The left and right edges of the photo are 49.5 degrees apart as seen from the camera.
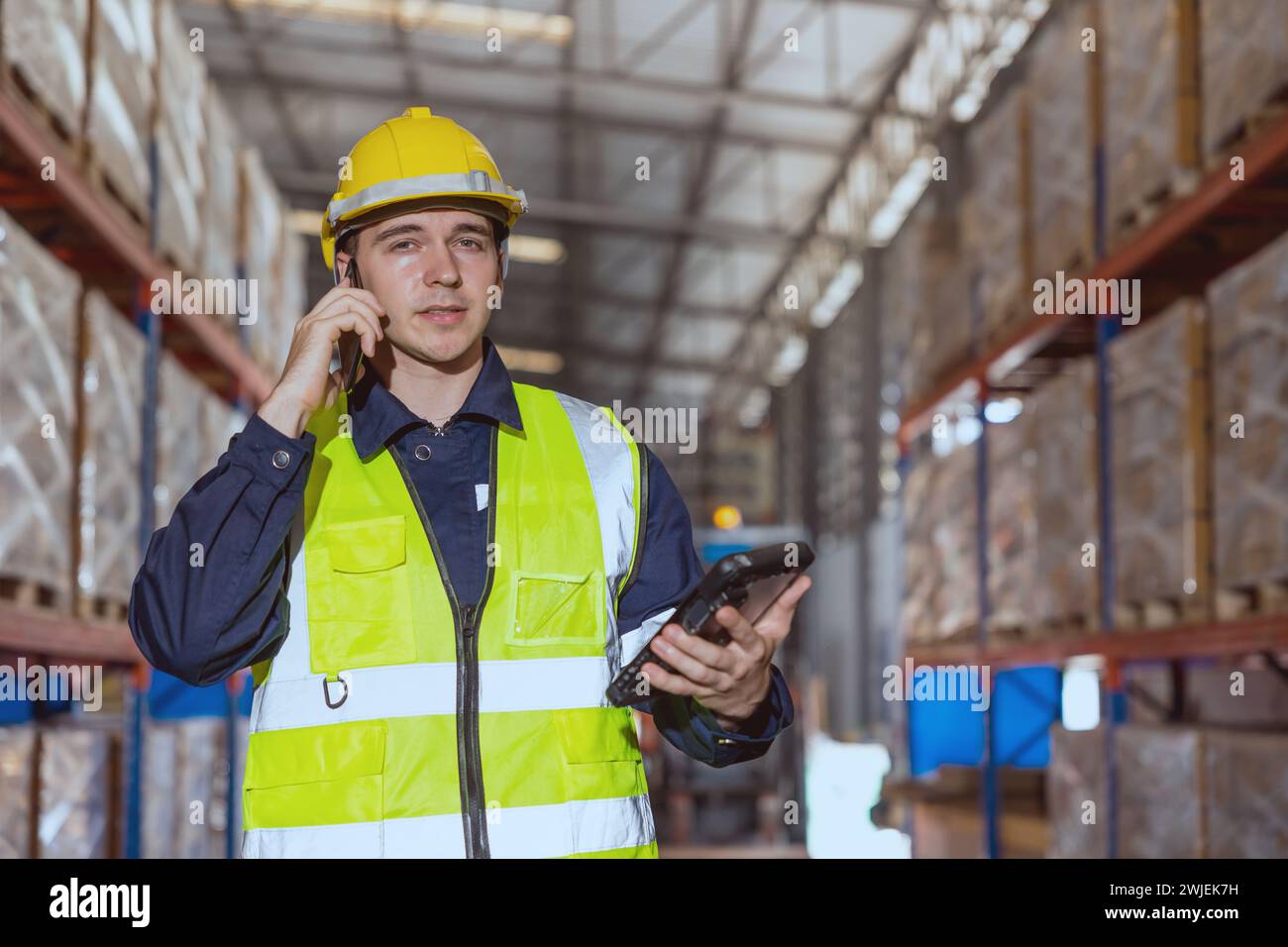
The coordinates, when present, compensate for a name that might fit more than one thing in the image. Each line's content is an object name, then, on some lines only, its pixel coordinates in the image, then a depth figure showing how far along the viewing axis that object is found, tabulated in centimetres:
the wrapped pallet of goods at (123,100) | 500
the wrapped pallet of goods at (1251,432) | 460
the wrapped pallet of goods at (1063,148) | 650
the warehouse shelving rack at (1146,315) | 497
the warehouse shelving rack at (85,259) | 431
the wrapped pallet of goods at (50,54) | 416
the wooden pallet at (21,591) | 424
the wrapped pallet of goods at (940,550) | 851
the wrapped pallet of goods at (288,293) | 891
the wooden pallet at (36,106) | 413
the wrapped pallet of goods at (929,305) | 880
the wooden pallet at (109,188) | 500
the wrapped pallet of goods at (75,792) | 452
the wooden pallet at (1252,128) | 473
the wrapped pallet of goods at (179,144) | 595
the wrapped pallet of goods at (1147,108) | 543
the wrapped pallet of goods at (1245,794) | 469
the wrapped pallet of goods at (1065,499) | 644
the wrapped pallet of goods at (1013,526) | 732
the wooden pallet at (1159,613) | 529
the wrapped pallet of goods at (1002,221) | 738
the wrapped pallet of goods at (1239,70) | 465
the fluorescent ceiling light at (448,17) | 1370
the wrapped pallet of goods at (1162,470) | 527
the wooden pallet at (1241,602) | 491
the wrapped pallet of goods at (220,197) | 678
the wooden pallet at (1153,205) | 543
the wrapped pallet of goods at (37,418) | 409
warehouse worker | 207
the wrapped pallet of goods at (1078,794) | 617
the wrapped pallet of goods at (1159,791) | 521
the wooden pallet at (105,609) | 511
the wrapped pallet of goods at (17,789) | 418
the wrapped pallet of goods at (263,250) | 785
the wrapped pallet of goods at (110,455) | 486
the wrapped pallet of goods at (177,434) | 611
